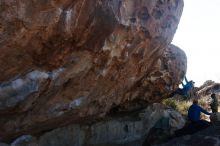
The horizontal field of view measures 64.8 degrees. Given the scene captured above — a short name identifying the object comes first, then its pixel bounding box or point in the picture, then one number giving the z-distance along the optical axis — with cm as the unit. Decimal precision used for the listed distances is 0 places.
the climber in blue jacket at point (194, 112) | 545
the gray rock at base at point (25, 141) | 422
